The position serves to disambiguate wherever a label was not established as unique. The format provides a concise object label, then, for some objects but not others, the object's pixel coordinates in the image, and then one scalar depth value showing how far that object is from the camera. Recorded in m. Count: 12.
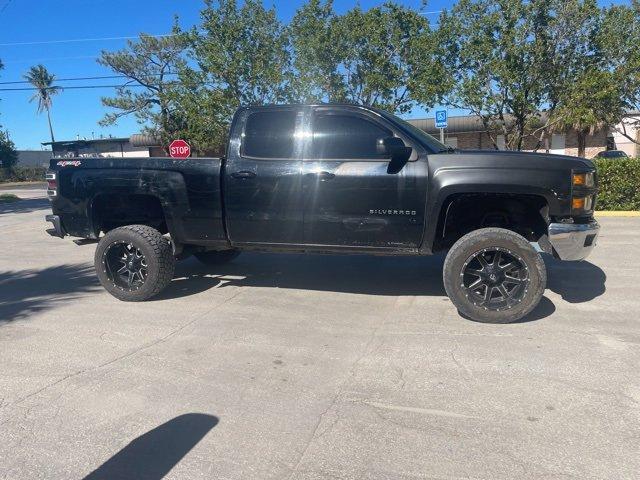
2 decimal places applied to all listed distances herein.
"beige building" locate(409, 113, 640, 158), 30.28
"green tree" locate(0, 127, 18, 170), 58.53
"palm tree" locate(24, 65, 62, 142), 68.80
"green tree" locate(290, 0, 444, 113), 15.07
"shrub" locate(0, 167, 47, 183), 57.41
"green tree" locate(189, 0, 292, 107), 16.58
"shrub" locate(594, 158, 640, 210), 11.17
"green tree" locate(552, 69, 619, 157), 12.28
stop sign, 15.18
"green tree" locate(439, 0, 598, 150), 12.39
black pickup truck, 4.54
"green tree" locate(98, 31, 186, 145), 28.97
